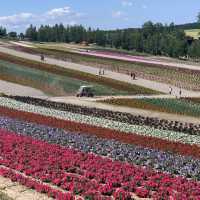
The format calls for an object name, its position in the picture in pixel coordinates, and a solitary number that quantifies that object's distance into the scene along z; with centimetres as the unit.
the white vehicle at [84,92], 5884
